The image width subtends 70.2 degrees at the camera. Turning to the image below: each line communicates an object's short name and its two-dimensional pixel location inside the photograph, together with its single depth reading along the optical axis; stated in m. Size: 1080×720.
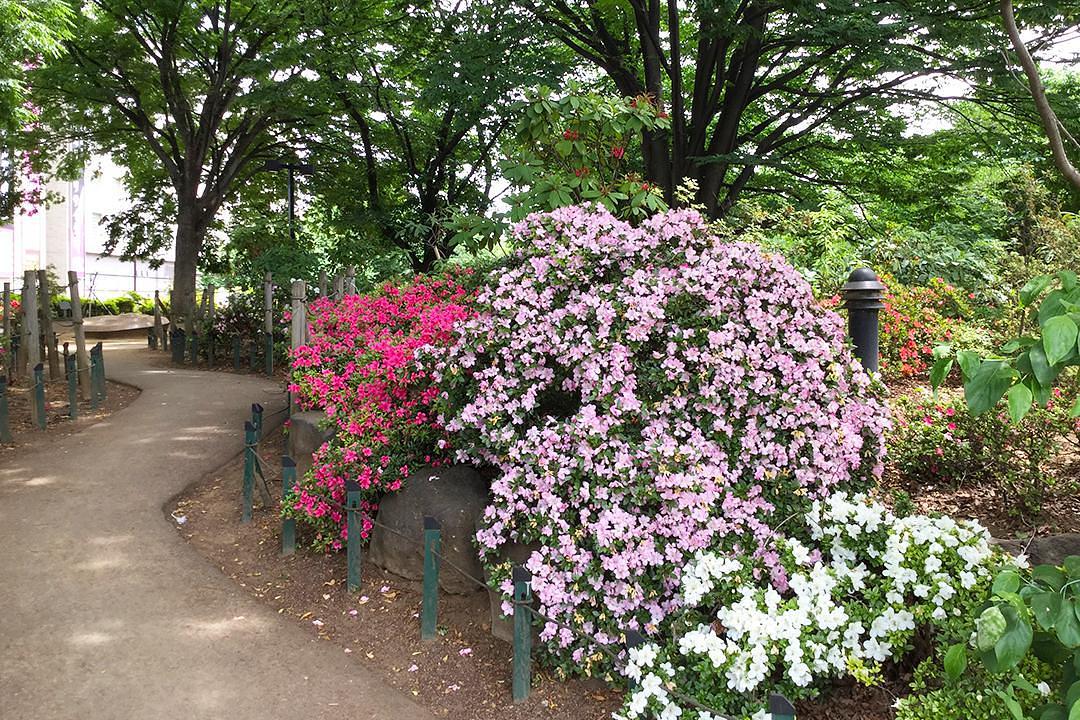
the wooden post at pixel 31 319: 10.73
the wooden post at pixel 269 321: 12.52
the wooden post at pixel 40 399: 8.77
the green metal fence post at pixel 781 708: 2.52
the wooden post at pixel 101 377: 10.11
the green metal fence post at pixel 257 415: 7.01
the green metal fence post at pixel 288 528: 5.49
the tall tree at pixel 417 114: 10.09
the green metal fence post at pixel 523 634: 3.58
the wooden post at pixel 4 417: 8.05
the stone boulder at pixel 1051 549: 3.79
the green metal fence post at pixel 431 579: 4.18
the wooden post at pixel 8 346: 11.51
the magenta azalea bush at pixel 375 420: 5.16
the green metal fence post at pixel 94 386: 9.84
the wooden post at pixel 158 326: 17.01
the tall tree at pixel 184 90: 14.21
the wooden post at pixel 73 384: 9.31
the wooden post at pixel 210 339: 13.77
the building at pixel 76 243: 32.09
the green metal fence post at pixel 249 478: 6.12
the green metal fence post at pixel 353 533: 4.72
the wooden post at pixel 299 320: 8.42
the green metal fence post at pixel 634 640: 3.15
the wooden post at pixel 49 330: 11.35
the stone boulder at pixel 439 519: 4.54
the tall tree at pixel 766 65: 8.37
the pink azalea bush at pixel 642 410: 3.64
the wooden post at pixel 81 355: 10.41
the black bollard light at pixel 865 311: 5.30
